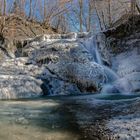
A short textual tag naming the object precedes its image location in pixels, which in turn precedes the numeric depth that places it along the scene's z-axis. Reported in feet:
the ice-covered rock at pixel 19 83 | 14.51
